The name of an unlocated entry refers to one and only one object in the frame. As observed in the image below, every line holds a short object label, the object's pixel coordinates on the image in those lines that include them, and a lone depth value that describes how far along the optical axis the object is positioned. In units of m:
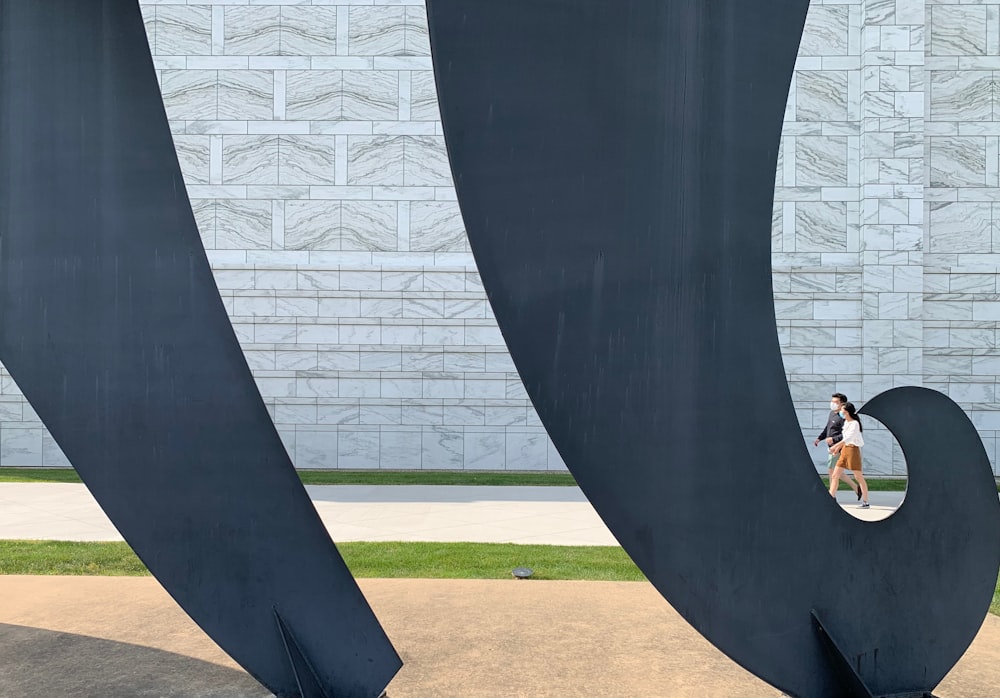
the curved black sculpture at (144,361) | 3.92
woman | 12.64
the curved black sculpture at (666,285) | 3.29
